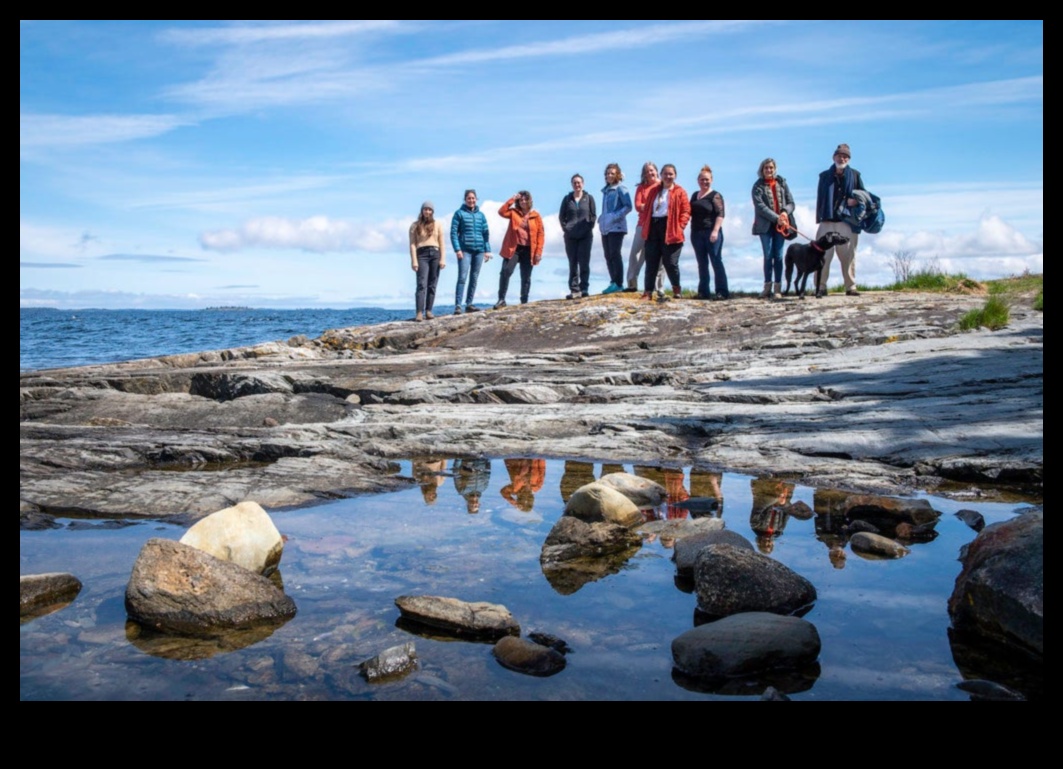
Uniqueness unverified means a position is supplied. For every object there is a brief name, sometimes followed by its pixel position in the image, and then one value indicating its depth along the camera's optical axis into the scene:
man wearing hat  14.95
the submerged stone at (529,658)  3.03
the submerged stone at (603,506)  4.93
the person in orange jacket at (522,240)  17.75
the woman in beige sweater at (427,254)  17.16
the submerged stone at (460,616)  3.33
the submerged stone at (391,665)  2.97
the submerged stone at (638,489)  5.49
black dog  15.02
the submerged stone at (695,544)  4.09
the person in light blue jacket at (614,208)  16.72
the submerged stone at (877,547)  4.36
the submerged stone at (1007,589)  3.09
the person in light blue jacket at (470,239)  17.53
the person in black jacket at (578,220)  17.28
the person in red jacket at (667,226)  15.52
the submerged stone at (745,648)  3.01
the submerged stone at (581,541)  4.42
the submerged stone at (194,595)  3.48
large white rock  4.07
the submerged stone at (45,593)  3.62
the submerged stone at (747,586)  3.61
